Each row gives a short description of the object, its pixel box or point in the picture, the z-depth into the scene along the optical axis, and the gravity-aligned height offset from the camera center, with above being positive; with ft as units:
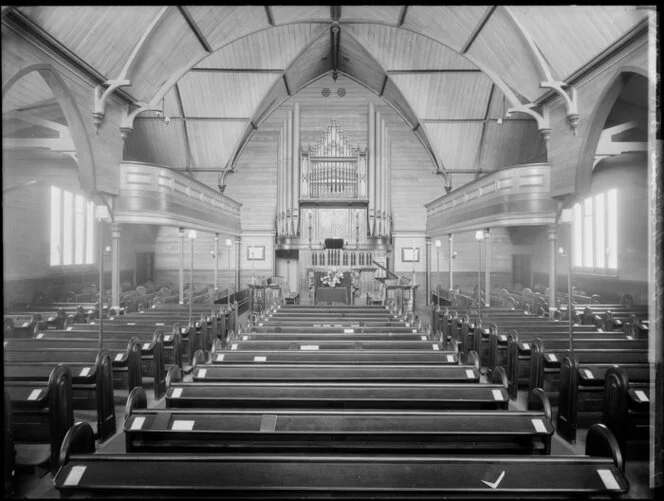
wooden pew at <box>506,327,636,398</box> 20.21 -4.43
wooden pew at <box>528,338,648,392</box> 19.83 -4.30
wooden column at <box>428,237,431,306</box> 64.44 -1.74
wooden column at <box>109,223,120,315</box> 36.22 -0.76
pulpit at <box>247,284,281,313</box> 52.47 -4.78
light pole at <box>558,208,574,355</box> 16.66 +1.04
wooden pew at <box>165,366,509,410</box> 13.25 -4.11
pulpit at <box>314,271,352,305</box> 51.16 -4.09
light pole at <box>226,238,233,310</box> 65.93 +0.48
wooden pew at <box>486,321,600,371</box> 23.79 -4.33
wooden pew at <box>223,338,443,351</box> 20.48 -4.03
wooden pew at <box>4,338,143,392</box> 19.04 -4.16
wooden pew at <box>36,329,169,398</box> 23.21 -4.61
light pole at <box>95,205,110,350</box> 18.35 -0.42
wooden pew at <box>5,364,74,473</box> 13.93 -4.52
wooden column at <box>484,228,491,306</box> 43.36 -1.46
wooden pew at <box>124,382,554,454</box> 10.80 -4.18
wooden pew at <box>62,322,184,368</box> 24.22 -4.43
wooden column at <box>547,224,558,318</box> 35.76 -0.06
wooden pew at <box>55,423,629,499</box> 8.18 -4.12
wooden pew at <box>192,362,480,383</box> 15.70 -4.07
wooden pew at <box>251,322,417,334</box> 24.32 -3.92
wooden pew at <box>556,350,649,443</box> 16.97 -4.59
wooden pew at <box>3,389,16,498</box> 7.45 -3.94
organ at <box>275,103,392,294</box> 67.15 +10.01
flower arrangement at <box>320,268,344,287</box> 51.06 -2.49
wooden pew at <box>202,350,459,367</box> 18.08 -4.03
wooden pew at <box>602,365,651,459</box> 13.80 -4.78
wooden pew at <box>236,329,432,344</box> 22.61 -4.01
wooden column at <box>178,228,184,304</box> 43.50 -1.27
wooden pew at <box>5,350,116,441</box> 16.75 -4.46
